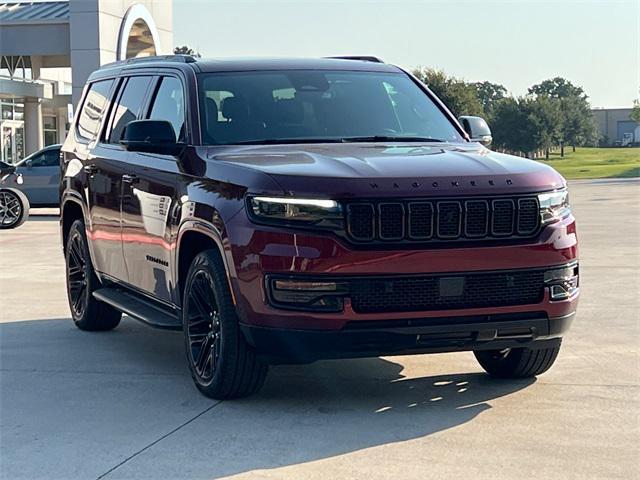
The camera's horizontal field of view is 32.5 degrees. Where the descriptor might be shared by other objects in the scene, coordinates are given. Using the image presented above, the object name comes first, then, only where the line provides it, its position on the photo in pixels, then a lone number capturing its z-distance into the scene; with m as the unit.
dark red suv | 5.60
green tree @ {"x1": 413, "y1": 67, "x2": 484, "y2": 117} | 62.78
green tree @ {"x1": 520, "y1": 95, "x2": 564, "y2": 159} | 88.38
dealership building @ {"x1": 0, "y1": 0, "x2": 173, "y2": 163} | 36.06
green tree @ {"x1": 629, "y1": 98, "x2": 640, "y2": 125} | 83.75
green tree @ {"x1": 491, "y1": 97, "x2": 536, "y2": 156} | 88.56
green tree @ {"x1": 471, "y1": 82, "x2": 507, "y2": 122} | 148.10
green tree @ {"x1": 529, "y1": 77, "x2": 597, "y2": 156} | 104.12
